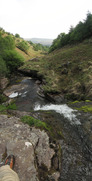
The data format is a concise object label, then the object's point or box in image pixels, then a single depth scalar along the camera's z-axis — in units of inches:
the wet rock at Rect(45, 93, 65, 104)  561.6
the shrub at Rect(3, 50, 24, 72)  1108.8
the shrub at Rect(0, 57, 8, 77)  811.4
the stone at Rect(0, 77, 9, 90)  862.5
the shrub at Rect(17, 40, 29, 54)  3108.8
